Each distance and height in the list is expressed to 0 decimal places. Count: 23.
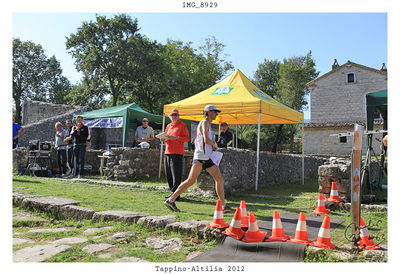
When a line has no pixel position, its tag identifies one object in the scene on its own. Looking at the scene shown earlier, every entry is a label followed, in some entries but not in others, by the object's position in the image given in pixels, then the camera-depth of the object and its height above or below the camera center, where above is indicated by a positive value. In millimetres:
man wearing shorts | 4754 -159
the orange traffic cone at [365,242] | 2815 -884
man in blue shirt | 10118 +598
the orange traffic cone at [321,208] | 4957 -961
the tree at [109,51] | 29297 +9551
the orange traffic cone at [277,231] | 3074 -850
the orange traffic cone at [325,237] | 2883 -843
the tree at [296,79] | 36719 +8666
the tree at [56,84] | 42219 +9552
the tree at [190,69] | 32156 +10008
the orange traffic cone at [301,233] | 2967 -827
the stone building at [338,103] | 29922 +5149
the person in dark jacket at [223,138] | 8436 +318
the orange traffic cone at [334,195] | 5389 -811
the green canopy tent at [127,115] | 12898 +1520
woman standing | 9953 +4
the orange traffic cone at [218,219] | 3417 -807
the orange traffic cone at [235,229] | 3229 -869
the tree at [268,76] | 44406 +10968
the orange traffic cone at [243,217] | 3443 -782
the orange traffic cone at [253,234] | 3125 -896
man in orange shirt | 5602 +37
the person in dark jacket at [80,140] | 8922 +247
